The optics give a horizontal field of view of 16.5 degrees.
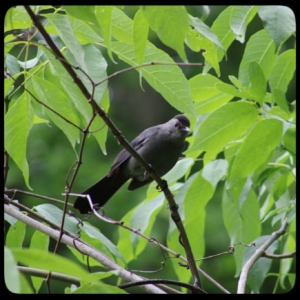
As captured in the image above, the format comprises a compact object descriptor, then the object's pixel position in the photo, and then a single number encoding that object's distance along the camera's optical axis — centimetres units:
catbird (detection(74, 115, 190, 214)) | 819
